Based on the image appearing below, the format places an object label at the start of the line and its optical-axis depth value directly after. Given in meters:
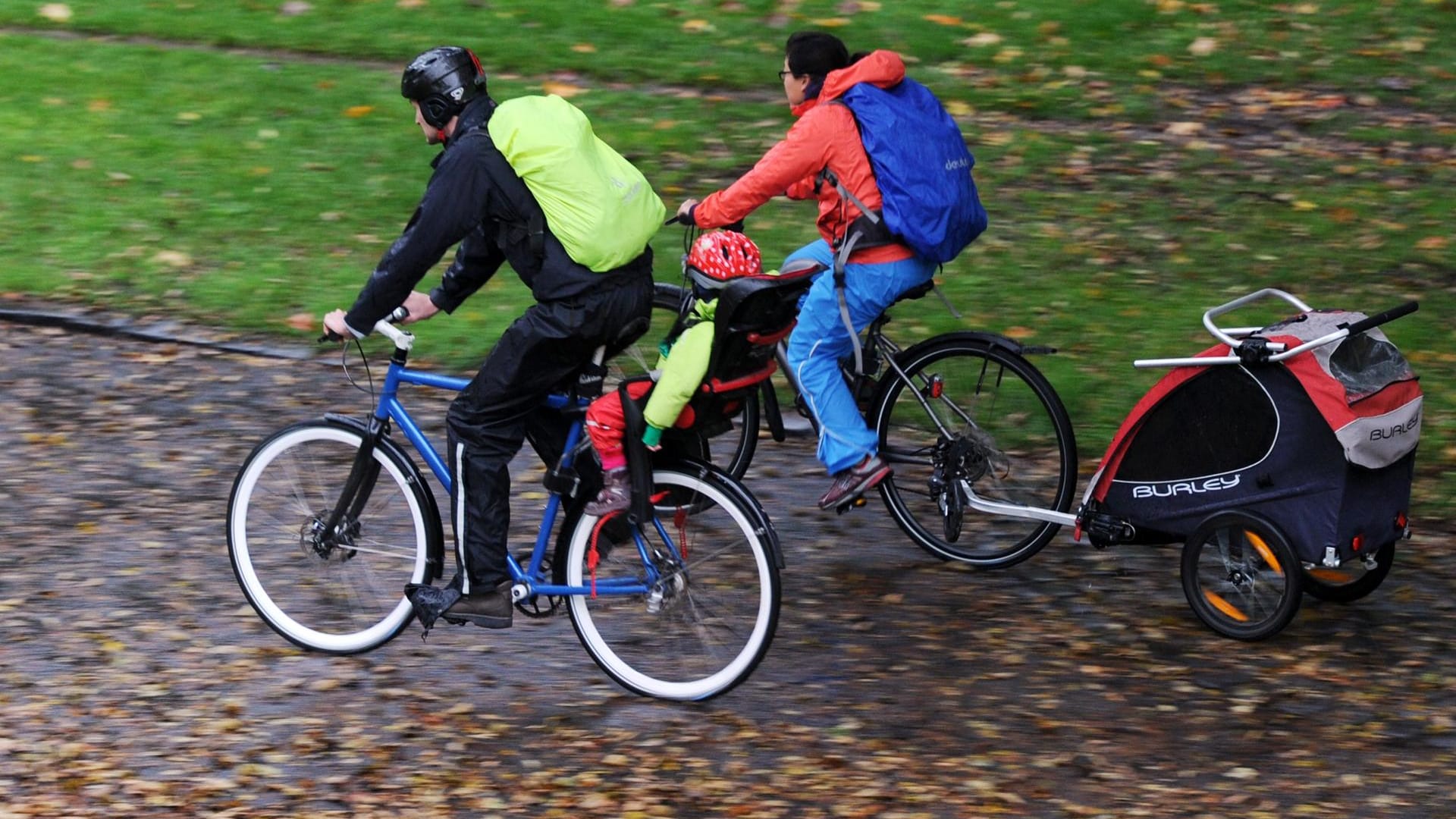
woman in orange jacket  11.57
